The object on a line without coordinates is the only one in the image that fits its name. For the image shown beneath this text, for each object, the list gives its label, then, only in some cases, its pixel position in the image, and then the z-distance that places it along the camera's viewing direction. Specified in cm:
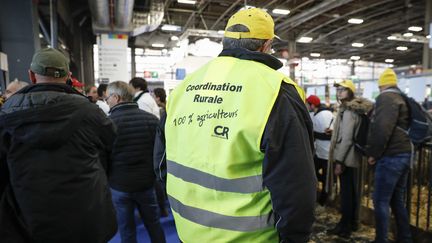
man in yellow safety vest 102
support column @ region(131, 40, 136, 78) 1694
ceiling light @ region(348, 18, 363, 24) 1183
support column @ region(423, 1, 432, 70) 1233
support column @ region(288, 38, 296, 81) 1464
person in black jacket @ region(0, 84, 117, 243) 145
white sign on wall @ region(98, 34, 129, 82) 784
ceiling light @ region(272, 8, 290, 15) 1047
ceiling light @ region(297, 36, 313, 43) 1472
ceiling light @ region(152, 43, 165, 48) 1491
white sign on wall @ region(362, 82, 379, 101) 1087
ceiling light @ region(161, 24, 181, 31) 1055
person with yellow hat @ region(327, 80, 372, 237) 299
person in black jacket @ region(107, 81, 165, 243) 245
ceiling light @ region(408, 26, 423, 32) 1334
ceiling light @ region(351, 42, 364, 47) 1691
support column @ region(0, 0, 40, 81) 483
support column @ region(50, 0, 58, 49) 608
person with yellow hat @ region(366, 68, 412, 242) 257
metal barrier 314
